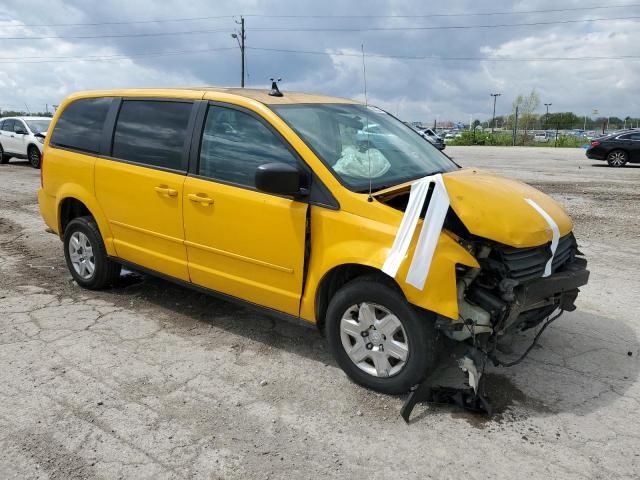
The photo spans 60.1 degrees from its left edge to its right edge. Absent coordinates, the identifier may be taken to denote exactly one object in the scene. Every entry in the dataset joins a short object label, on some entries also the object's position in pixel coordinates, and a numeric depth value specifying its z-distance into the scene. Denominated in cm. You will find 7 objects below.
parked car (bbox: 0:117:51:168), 1675
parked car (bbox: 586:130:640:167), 1859
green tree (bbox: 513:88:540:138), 5722
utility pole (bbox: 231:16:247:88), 4408
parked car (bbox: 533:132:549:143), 5014
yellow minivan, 316
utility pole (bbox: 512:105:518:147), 4547
